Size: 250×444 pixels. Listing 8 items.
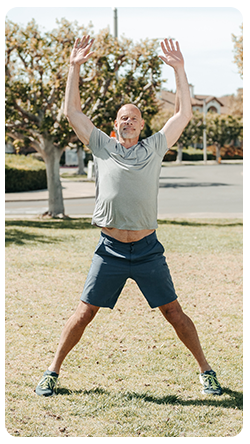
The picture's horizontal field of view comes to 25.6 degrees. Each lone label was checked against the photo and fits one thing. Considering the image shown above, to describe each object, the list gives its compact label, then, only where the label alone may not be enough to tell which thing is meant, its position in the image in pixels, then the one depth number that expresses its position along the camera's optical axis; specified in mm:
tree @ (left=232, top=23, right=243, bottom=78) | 12404
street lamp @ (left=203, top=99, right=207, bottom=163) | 65000
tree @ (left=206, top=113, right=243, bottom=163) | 68875
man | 3619
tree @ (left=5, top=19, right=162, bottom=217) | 13773
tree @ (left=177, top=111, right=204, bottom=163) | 62094
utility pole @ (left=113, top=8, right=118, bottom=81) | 18203
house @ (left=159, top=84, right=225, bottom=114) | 83050
